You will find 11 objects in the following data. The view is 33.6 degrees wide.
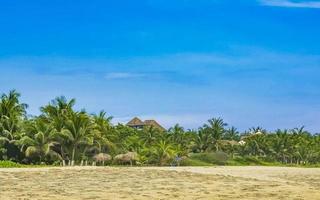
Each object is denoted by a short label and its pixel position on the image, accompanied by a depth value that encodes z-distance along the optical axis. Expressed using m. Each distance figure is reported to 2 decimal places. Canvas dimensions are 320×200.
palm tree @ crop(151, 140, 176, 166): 69.62
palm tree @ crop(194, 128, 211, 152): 89.75
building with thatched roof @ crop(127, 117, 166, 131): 125.50
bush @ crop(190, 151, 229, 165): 71.26
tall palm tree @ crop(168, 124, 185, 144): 91.25
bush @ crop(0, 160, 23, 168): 45.75
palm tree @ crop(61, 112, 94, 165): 56.47
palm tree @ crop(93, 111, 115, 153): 60.31
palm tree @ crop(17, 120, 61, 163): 54.31
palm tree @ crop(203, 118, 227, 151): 90.00
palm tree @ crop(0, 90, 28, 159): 56.97
